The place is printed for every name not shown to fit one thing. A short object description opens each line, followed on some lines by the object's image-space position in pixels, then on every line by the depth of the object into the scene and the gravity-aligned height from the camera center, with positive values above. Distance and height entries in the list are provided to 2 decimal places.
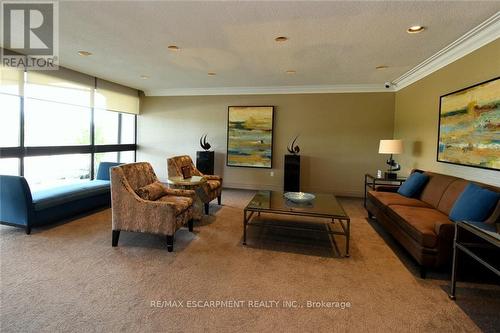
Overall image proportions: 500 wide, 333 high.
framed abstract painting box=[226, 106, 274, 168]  6.04 +0.40
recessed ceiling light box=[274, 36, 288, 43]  3.11 +1.39
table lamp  4.42 +0.17
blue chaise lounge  3.15 -0.74
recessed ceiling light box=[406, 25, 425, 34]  2.77 +1.41
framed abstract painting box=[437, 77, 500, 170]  2.71 +0.40
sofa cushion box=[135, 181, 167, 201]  3.06 -0.51
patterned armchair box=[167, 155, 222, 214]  4.18 -0.40
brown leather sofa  2.34 -0.62
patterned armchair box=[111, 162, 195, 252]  2.84 -0.67
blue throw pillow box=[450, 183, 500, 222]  2.27 -0.39
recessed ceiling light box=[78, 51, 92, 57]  3.80 +1.38
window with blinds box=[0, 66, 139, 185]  4.01 +0.42
